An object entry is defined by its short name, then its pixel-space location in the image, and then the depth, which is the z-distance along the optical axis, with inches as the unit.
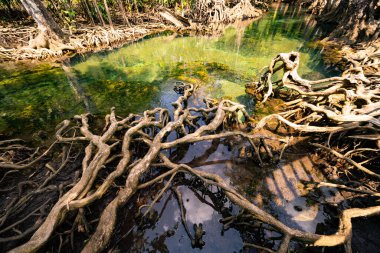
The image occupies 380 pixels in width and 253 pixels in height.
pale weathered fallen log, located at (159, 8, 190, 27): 737.6
